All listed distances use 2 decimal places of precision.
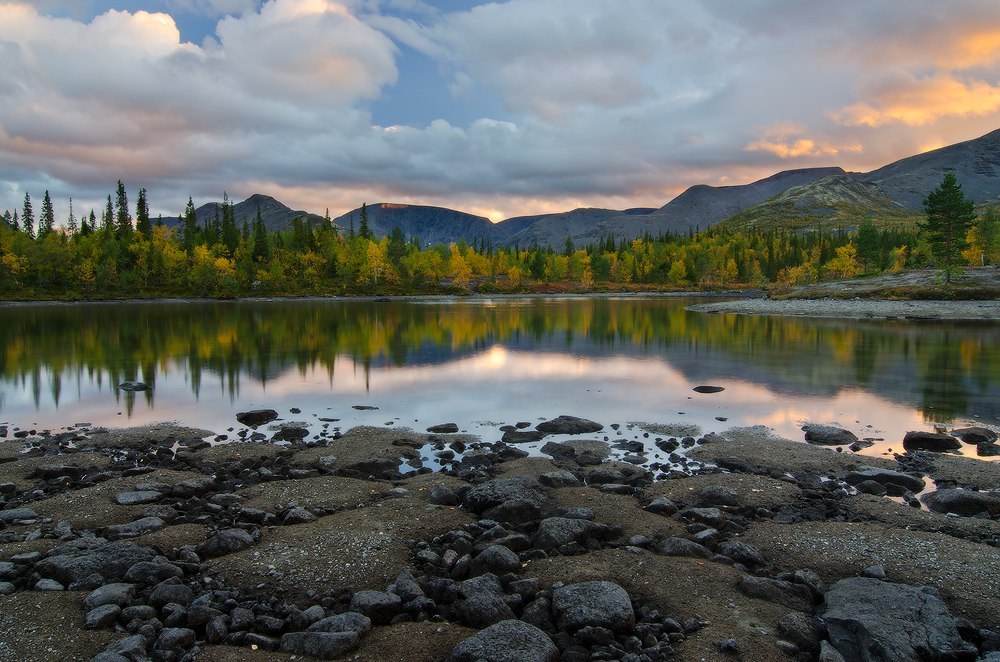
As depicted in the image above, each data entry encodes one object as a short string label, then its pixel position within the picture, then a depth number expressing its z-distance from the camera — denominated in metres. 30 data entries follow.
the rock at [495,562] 10.83
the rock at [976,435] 20.27
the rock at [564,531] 11.91
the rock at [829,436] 20.48
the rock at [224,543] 11.55
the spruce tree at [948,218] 101.75
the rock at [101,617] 8.85
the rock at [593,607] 8.98
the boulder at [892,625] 8.15
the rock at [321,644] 8.35
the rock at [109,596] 9.37
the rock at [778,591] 9.80
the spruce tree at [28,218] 194.62
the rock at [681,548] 11.46
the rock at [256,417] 23.97
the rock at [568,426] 22.44
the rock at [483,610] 9.22
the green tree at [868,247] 169.12
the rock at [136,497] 14.15
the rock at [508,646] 7.98
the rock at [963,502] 13.92
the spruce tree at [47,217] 188.45
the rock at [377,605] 9.34
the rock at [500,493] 13.89
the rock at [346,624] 8.83
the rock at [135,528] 12.23
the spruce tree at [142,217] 176.38
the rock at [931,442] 19.41
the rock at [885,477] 15.66
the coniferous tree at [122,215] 170.25
